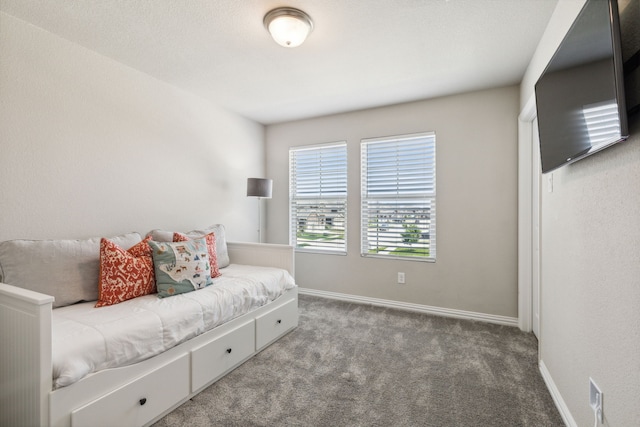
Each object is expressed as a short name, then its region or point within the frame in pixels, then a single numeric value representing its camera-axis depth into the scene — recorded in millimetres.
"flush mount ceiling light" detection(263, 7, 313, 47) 1845
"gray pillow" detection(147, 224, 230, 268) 2900
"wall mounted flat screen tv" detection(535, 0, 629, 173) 978
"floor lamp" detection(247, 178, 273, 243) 3461
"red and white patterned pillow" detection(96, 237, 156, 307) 1906
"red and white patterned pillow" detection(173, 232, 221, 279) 2555
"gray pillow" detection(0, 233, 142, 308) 1734
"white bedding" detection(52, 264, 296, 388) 1343
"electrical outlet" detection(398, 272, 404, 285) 3436
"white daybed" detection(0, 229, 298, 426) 1239
